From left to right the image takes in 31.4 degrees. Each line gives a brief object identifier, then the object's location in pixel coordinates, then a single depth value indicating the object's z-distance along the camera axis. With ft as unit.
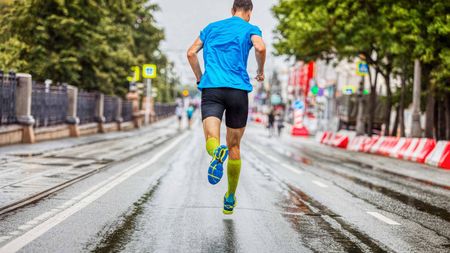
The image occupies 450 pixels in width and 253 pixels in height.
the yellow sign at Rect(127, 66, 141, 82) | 153.15
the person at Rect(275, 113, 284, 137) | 155.94
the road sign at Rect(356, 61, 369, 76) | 129.29
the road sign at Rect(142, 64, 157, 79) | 180.96
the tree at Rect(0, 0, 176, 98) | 106.52
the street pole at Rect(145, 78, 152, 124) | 197.36
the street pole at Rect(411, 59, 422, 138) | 99.14
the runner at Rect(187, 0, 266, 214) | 24.02
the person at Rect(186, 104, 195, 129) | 176.96
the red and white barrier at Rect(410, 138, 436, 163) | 80.23
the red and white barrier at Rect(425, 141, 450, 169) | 72.74
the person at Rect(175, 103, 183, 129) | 188.09
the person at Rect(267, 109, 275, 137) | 149.07
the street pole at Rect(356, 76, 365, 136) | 139.44
